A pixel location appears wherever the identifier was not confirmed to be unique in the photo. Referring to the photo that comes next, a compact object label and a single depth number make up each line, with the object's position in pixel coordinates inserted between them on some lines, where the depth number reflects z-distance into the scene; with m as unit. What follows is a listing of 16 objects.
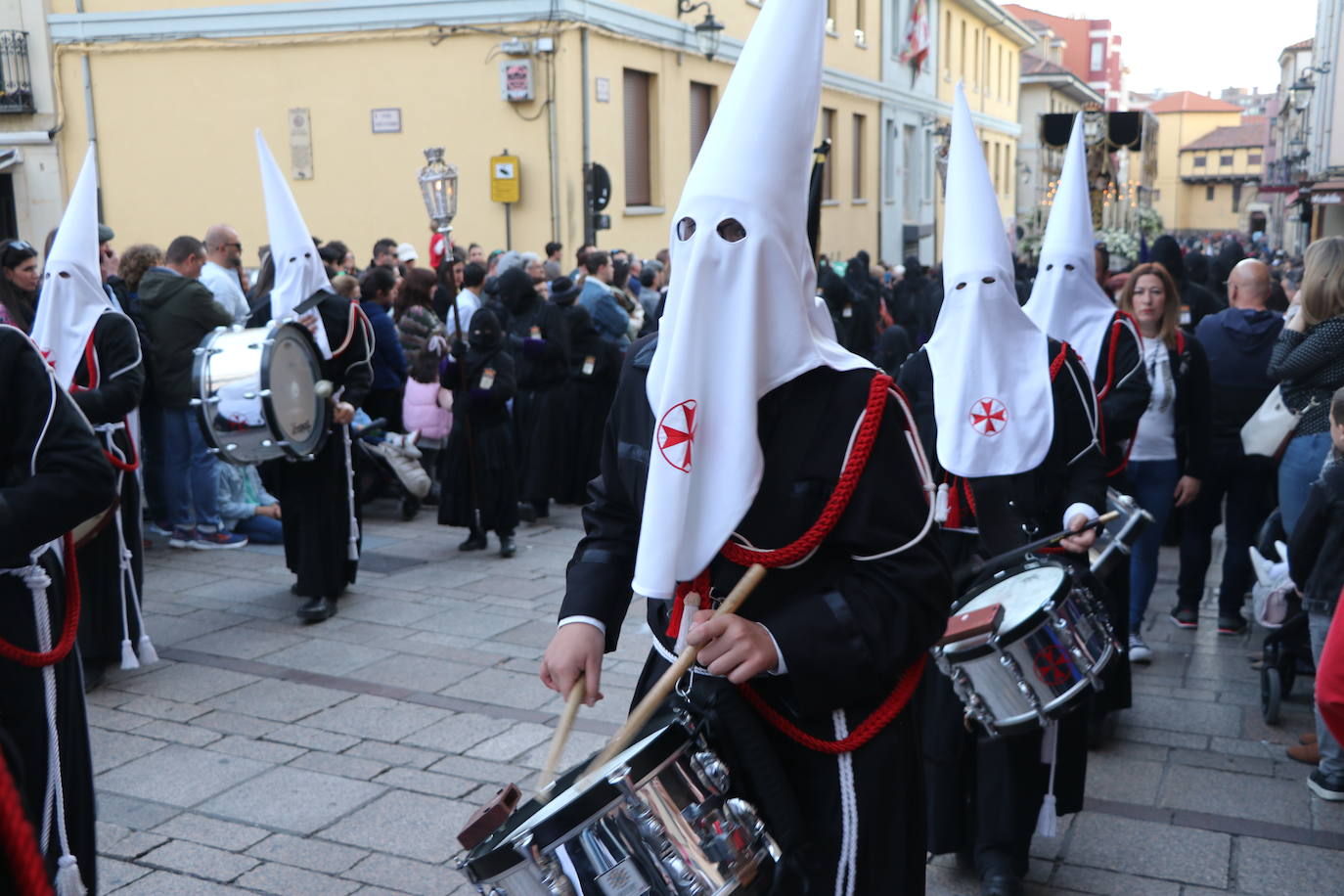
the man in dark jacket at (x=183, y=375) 8.46
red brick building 82.06
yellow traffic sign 16.69
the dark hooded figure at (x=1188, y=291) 10.40
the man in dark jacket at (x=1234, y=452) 7.18
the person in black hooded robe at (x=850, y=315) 11.78
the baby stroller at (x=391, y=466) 9.87
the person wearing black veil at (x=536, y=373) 9.91
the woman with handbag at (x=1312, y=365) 6.13
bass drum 6.57
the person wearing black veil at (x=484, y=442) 8.68
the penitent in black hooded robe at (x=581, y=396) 10.23
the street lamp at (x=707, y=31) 18.67
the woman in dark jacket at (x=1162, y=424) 6.50
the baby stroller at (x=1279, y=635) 5.60
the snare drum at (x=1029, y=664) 3.63
